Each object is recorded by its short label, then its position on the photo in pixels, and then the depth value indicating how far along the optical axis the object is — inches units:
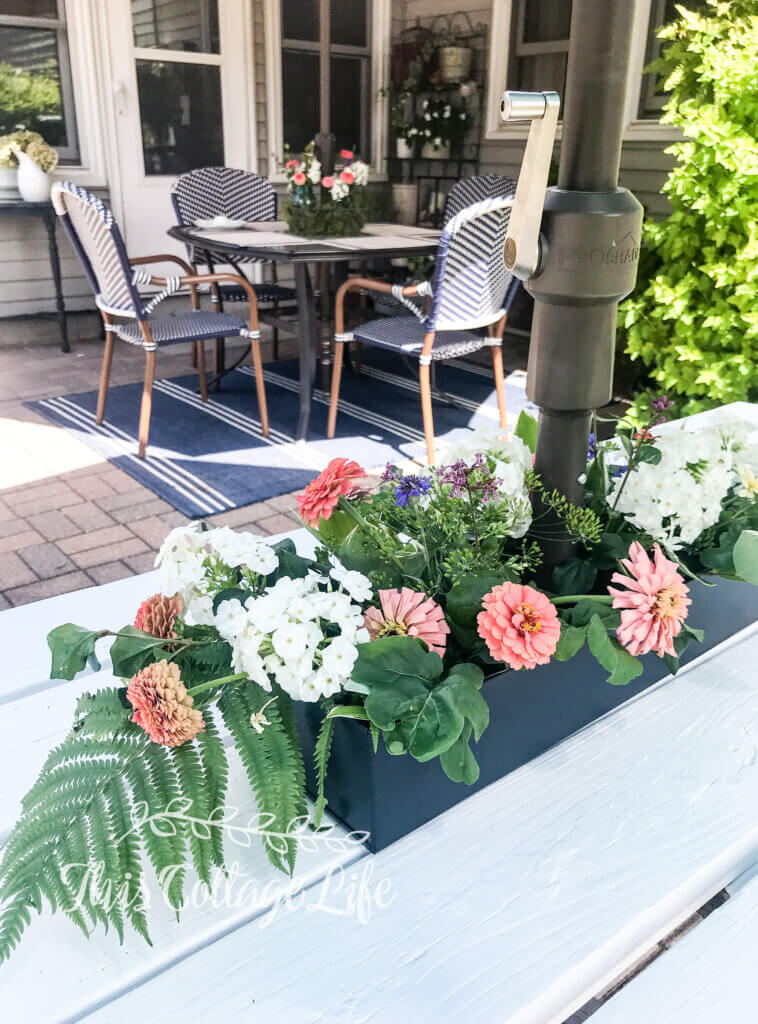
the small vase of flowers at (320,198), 154.7
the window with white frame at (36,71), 199.8
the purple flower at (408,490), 31.1
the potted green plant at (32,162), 195.8
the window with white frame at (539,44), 215.9
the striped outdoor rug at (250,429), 131.0
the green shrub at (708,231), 136.8
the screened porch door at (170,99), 213.0
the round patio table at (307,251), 137.0
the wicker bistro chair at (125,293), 127.6
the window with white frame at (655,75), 185.9
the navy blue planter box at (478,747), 26.0
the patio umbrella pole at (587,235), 26.6
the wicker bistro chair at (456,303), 124.3
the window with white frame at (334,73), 238.7
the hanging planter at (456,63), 233.1
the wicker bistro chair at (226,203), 183.3
